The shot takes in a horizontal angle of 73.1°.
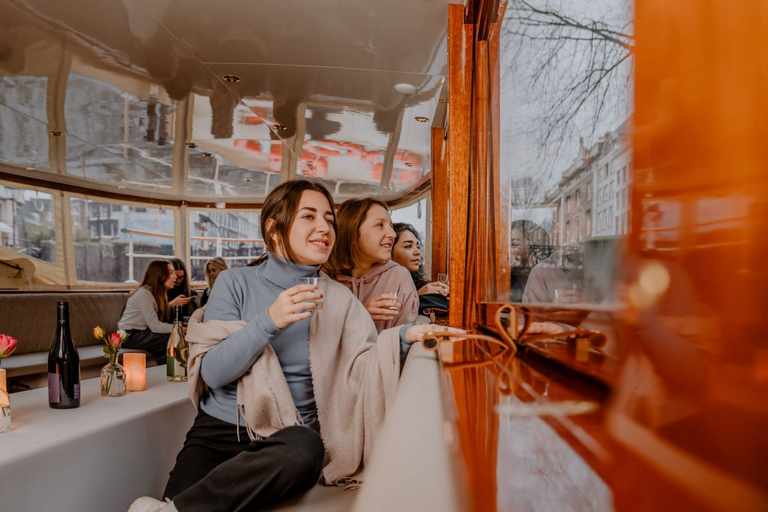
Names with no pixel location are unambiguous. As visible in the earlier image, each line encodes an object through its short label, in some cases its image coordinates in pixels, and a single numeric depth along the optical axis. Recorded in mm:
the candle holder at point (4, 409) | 1509
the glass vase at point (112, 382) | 1953
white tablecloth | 1389
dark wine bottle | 1723
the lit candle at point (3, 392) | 1521
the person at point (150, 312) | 4828
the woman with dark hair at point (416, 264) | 3287
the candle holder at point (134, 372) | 2068
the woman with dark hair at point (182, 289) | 5695
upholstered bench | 4296
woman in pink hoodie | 2494
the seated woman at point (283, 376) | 1359
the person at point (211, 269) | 6331
